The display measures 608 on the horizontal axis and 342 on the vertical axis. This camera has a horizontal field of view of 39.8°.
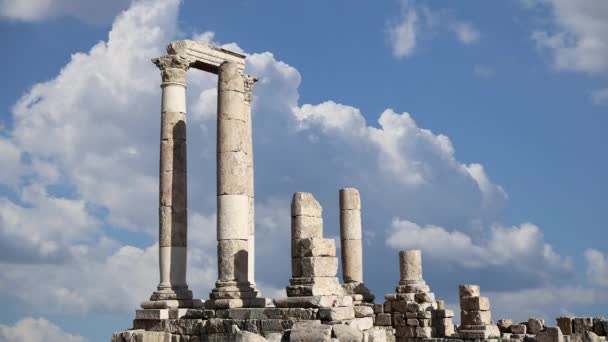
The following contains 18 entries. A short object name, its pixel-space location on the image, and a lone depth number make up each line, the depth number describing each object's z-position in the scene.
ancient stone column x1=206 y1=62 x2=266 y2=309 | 23.03
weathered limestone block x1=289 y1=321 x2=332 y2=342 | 18.56
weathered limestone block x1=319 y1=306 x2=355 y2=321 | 19.78
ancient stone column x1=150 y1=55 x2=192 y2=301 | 25.67
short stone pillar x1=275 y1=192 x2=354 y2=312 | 20.66
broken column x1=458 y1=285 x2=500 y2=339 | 26.11
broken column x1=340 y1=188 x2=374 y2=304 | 29.98
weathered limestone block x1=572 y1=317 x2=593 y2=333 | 24.56
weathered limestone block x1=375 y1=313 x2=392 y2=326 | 28.89
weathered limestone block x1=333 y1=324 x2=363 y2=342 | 18.72
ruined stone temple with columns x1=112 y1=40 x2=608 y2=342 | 20.83
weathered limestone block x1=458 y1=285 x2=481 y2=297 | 27.44
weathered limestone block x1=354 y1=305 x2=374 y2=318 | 23.03
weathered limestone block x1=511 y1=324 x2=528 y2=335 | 27.28
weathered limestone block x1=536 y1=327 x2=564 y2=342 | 21.45
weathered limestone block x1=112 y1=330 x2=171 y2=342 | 23.14
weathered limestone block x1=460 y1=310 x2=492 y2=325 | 26.64
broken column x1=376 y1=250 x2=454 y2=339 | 28.11
